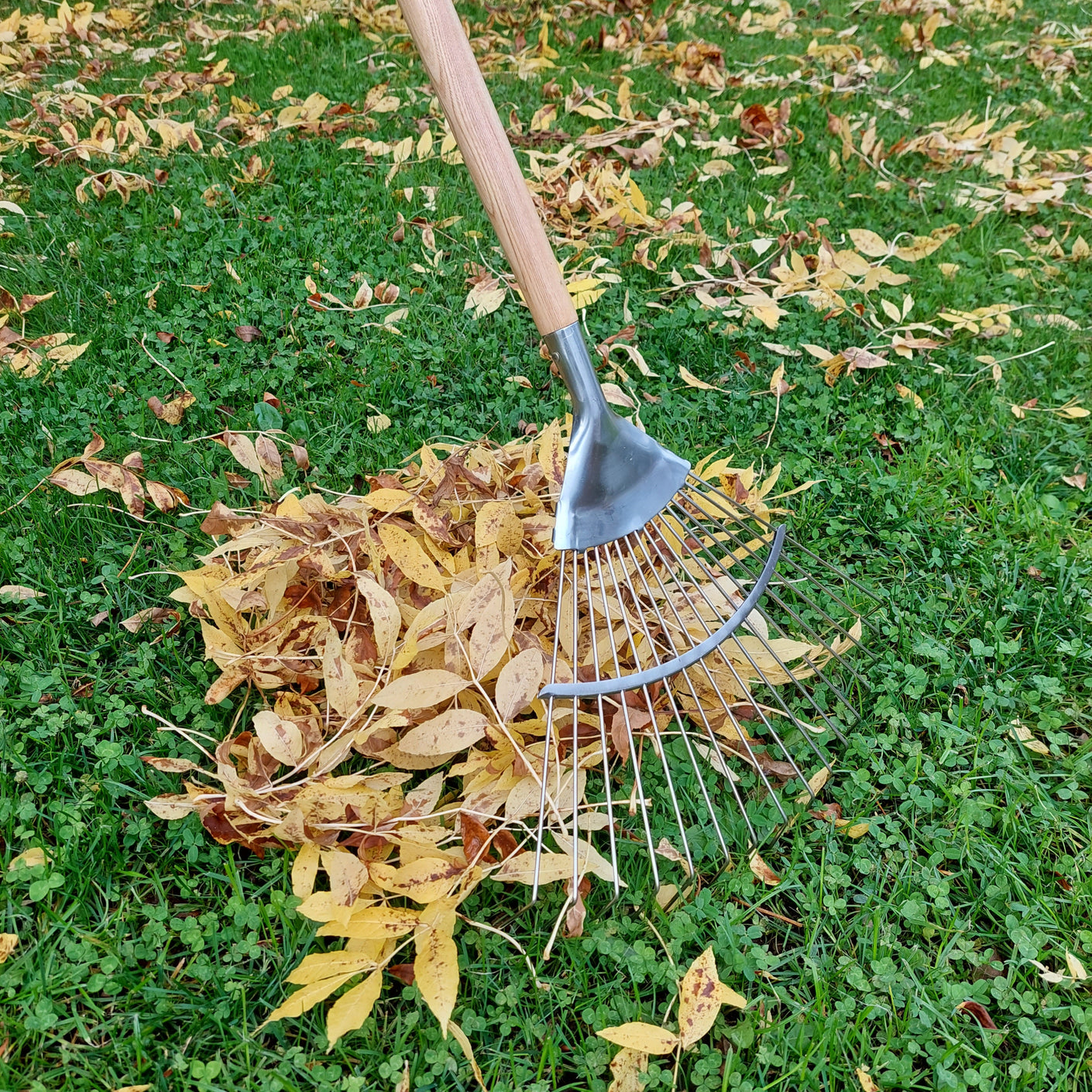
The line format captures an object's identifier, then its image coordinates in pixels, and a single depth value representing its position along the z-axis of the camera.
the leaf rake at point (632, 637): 0.83
